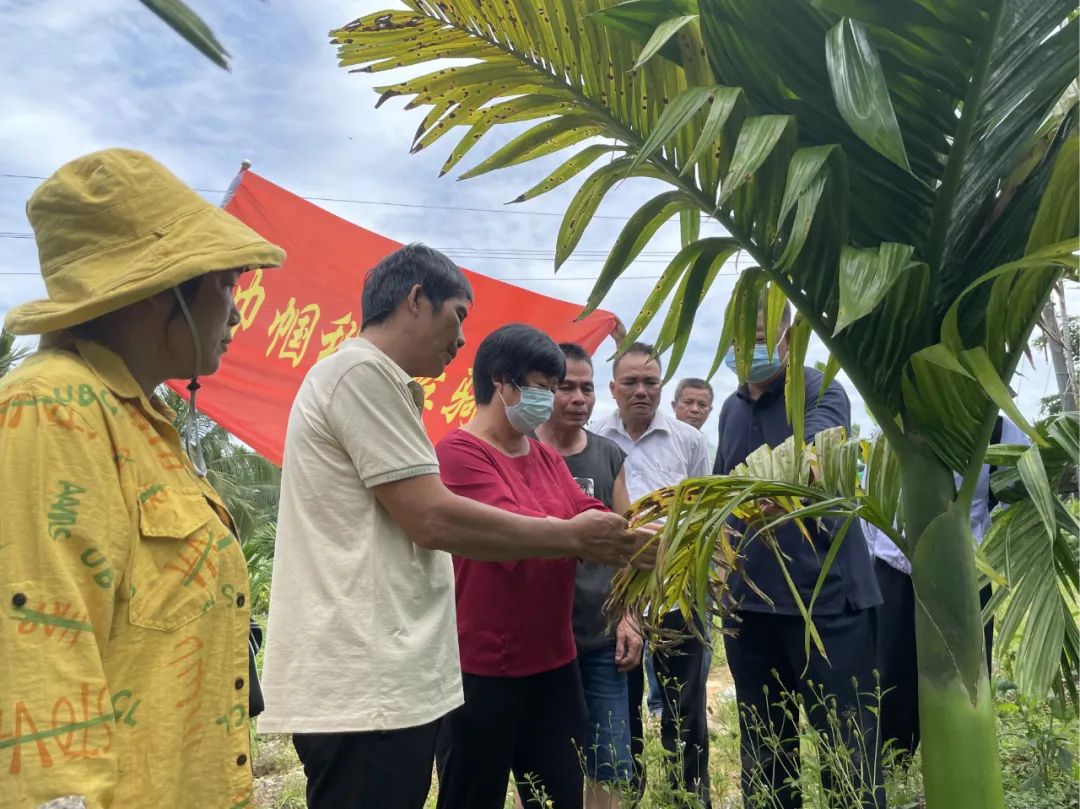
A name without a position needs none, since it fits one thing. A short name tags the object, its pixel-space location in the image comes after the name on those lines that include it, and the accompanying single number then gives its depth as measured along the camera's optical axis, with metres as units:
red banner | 4.66
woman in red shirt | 2.49
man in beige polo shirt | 1.90
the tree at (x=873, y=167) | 1.58
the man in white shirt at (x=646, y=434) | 3.93
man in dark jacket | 2.71
